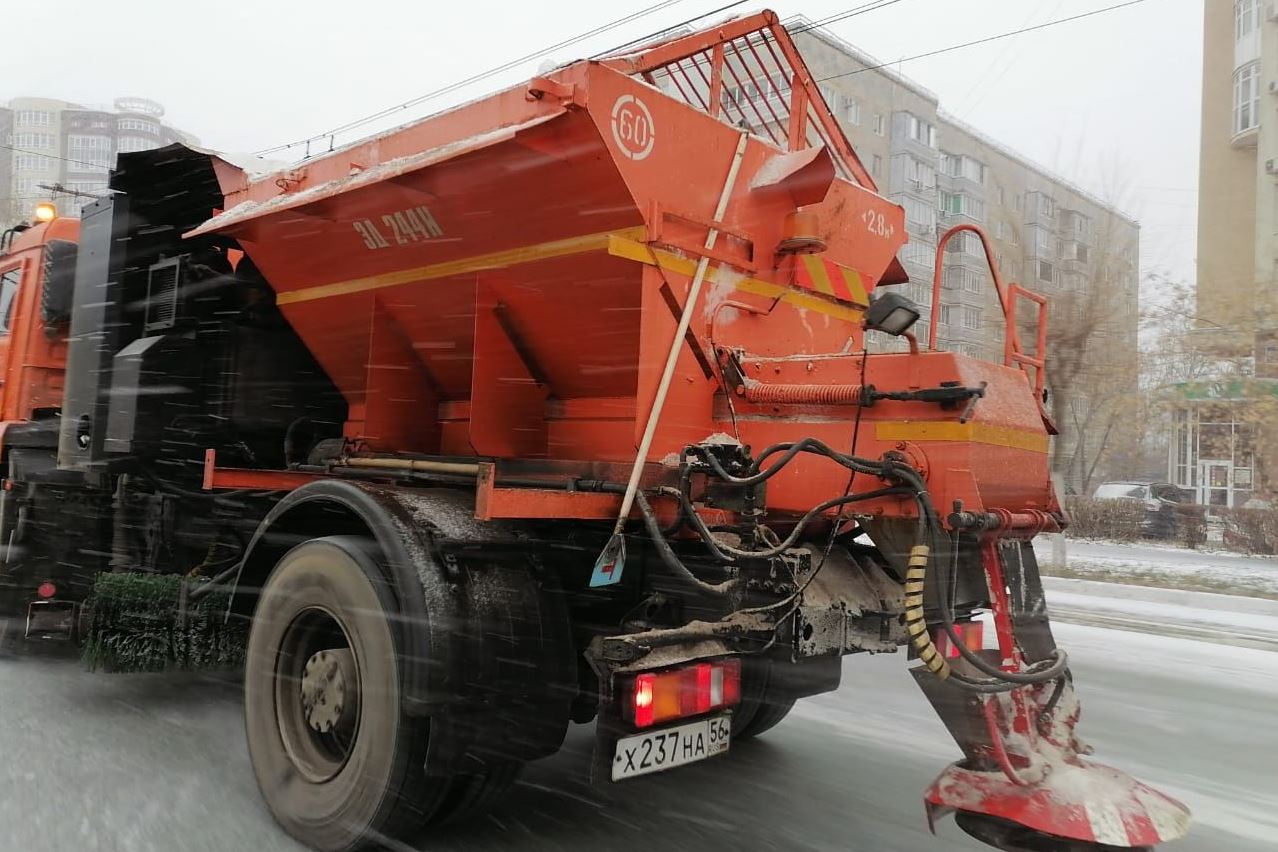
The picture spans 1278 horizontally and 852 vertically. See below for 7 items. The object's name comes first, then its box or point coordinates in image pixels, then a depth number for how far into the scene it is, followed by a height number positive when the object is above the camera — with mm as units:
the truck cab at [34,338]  5816 +601
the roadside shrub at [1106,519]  17891 -526
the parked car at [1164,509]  17172 -246
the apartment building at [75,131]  60375 +20889
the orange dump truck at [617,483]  2877 -64
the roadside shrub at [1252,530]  14898 -495
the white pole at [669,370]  3162 +350
